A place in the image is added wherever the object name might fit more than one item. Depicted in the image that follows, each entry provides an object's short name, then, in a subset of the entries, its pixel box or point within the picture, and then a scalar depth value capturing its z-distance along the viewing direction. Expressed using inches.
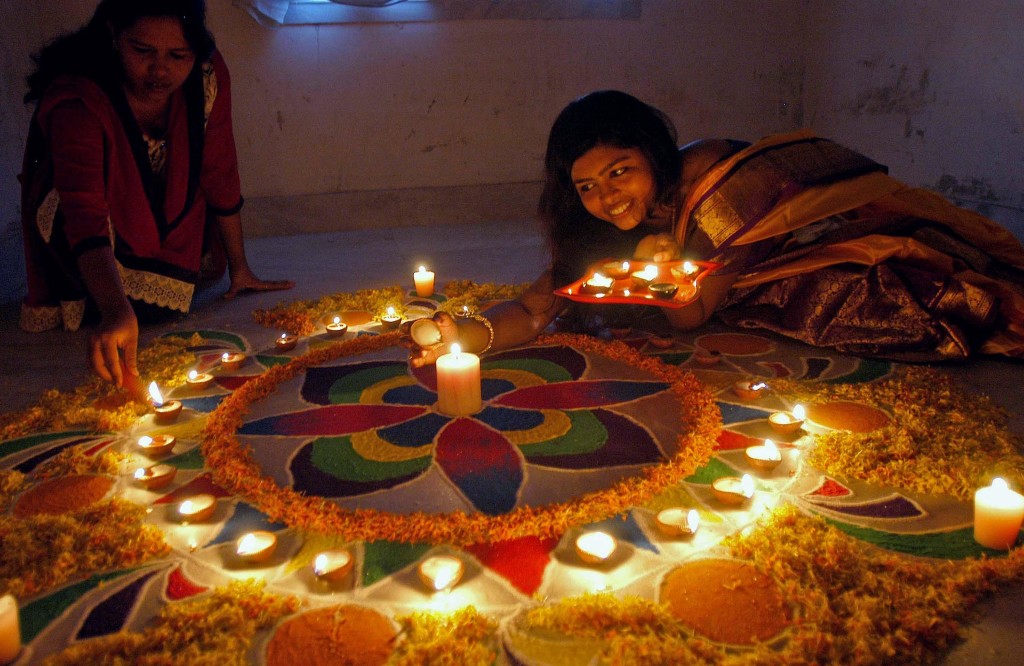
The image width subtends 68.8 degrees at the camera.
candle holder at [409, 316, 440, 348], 81.8
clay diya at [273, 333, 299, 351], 105.7
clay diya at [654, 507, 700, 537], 58.1
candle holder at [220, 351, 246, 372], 98.0
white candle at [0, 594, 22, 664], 46.0
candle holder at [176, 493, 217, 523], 62.8
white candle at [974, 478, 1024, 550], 53.2
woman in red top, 96.6
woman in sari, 90.3
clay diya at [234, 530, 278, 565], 56.6
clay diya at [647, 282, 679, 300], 83.1
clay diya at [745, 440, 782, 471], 67.6
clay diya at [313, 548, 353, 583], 53.5
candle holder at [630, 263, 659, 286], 86.9
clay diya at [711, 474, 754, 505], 62.5
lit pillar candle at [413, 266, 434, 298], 129.3
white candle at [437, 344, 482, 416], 79.8
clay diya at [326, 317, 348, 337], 111.3
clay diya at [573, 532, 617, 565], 55.2
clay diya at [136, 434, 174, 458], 73.2
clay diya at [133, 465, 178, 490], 67.6
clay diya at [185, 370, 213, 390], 93.0
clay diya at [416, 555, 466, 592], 52.8
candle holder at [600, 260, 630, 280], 90.7
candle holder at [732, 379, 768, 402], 84.0
